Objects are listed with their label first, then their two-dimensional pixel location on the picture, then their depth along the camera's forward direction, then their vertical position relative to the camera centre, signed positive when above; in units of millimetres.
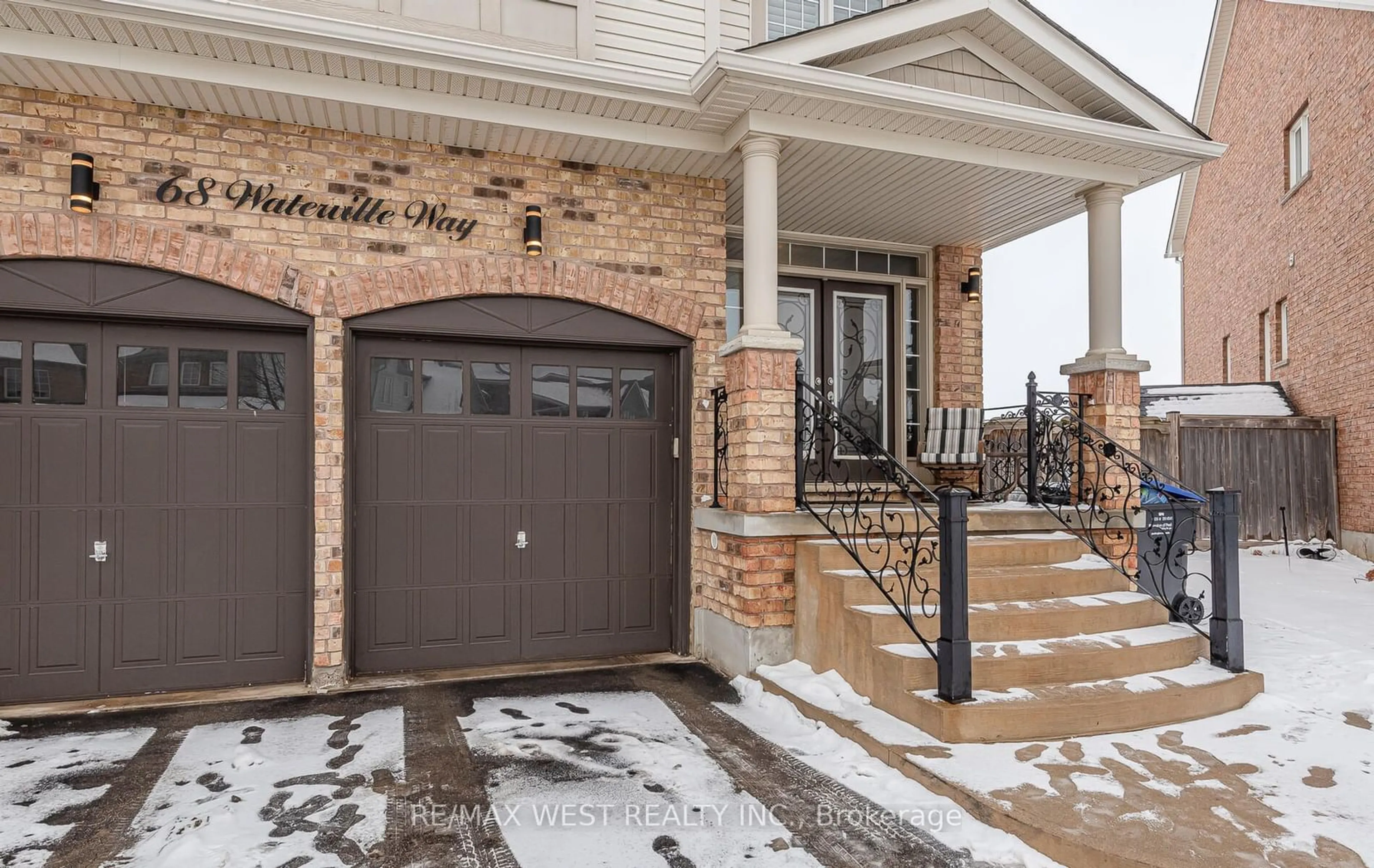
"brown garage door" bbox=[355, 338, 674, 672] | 5254 -384
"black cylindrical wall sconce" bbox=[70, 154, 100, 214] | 4383 +1403
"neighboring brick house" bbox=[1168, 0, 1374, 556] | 9352 +3116
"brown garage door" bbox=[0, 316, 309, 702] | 4602 -355
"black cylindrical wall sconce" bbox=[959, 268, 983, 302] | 7480 +1407
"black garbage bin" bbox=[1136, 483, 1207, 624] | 4719 -658
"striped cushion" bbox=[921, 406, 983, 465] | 6746 +59
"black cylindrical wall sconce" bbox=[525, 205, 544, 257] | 5238 +1358
